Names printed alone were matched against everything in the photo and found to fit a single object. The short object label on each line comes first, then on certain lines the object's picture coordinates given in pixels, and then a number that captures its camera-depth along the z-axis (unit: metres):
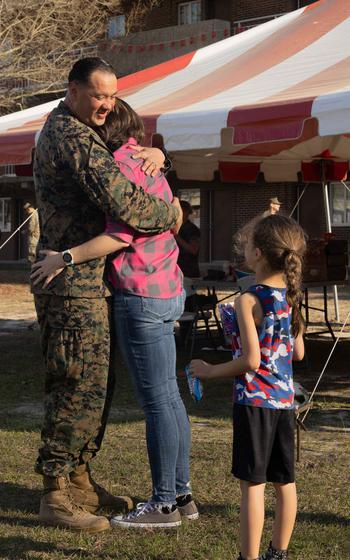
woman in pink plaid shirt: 3.62
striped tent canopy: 6.01
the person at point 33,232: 16.05
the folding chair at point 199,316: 9.41
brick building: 23.72
